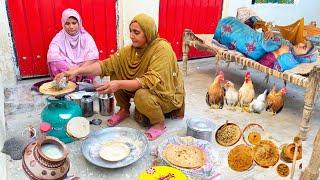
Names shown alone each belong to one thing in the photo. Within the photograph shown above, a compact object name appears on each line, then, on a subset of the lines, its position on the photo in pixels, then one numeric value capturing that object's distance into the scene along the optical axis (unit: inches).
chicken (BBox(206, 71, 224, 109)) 56.2
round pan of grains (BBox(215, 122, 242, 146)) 42.8
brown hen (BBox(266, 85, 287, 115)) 67.8
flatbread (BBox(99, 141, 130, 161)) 81.3
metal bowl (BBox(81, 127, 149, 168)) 80.5
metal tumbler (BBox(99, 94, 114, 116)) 109.5
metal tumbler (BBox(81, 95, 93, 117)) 107.7
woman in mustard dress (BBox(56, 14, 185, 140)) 89.6
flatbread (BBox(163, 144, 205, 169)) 75.9
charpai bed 93.7
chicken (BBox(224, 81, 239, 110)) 58.3
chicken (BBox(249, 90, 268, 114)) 67.6
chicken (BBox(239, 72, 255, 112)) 60.2
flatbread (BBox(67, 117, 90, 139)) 70.3
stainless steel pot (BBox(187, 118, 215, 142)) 91.7
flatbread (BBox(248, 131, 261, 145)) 38.8
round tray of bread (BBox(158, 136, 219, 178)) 74.9
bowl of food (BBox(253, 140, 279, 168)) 37.8
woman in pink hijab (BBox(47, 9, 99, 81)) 128.0
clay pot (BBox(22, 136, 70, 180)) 50.4
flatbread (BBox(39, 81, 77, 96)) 82.5
